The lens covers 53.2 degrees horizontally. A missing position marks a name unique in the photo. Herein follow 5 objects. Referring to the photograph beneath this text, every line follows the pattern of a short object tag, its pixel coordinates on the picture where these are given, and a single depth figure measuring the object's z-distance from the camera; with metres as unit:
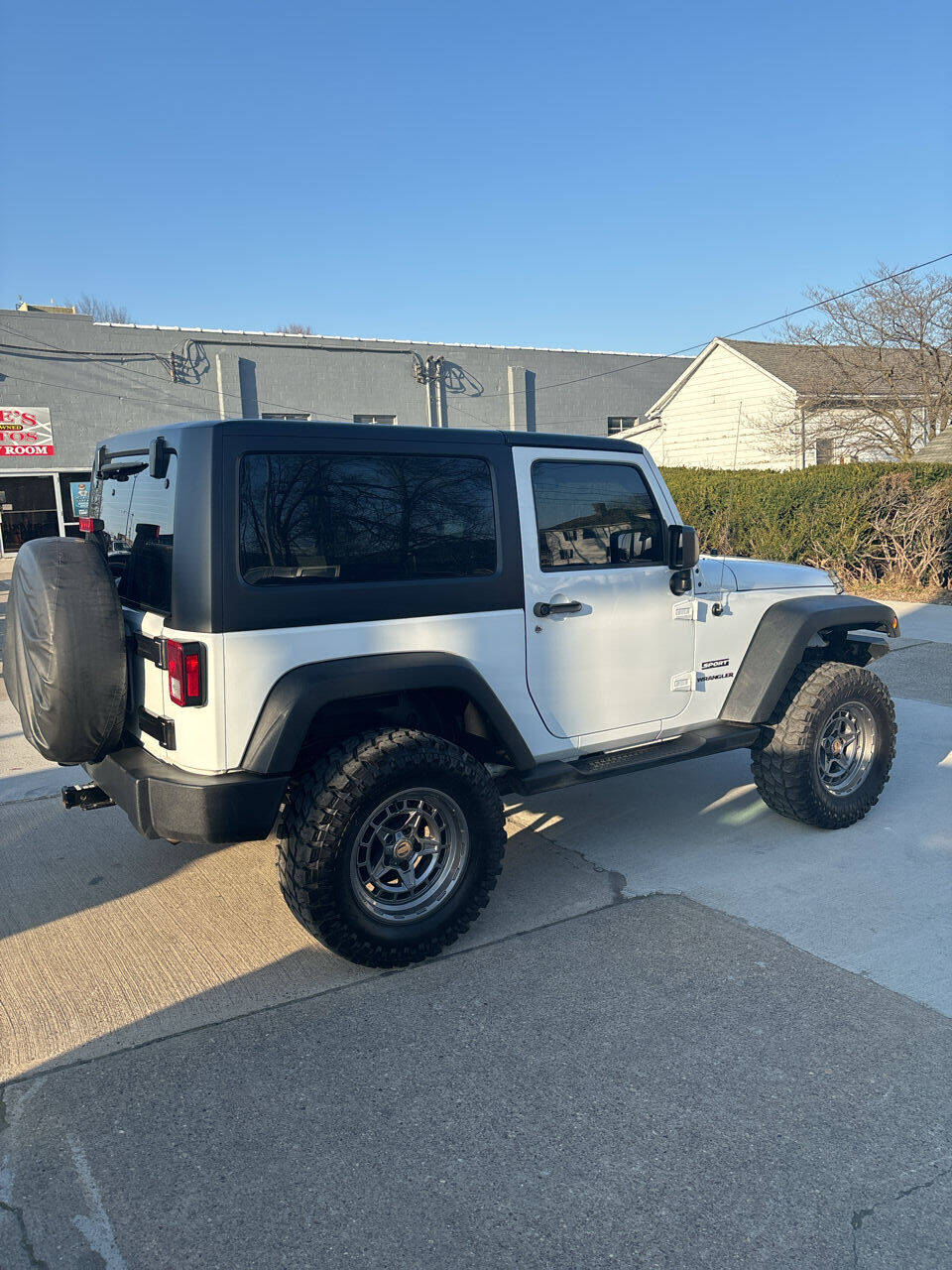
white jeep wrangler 3.34
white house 23.53
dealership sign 23.55
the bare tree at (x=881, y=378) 22.23
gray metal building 23.88
